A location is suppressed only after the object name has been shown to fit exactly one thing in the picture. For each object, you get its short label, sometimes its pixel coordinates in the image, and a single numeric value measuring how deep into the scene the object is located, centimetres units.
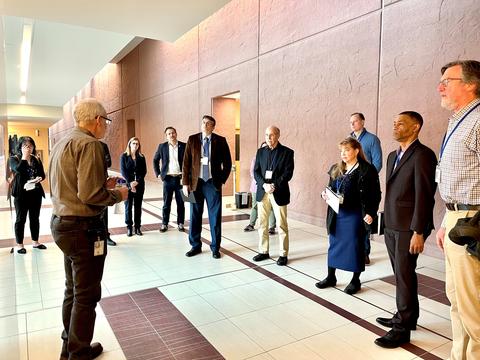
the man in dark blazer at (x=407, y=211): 212
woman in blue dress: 282
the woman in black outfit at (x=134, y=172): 490
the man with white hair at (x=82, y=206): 182
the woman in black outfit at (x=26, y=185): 385
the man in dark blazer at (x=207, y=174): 403
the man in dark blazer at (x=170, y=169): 530
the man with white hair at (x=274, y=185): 377
